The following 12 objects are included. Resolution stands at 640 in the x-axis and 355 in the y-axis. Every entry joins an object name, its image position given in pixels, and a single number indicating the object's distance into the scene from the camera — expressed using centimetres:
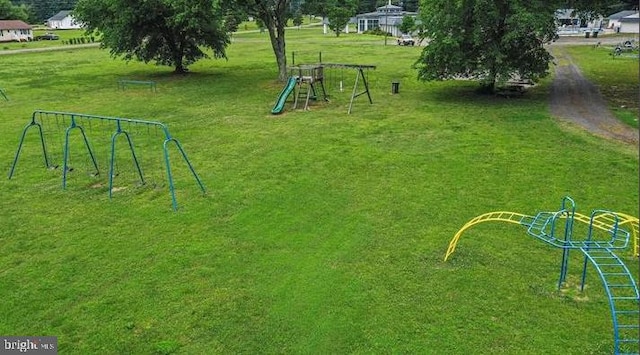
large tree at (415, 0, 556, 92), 1934
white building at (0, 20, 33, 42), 6838
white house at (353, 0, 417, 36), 6584
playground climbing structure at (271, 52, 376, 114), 2030
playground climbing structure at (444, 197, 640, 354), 638
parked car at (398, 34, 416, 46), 4722
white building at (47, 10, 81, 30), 9719
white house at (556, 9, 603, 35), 5845
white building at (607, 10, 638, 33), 6051
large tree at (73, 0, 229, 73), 2684
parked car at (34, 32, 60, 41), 6956
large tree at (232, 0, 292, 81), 2369
